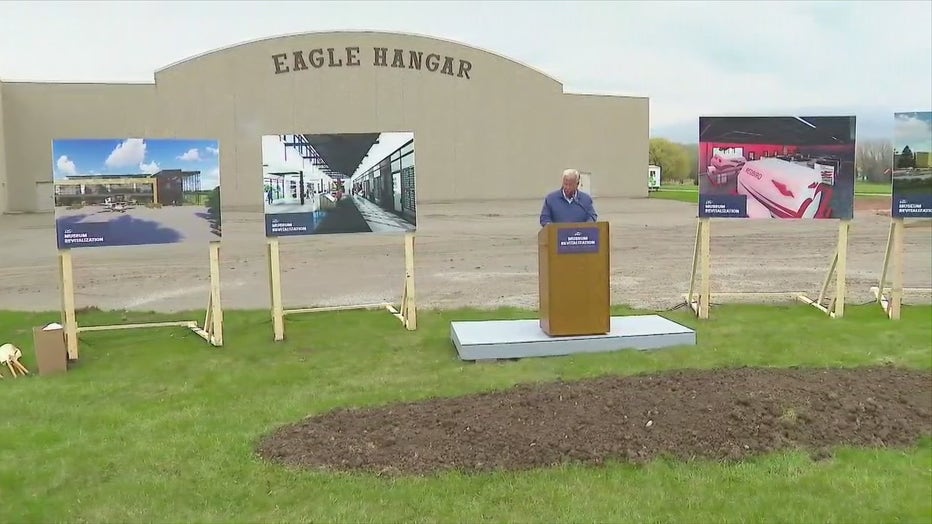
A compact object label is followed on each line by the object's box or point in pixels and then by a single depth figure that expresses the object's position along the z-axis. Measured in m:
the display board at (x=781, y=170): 10.09
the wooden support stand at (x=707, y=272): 10.05
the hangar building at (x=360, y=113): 33.41
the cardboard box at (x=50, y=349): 7.63
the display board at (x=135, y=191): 8.43
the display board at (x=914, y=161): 10.23
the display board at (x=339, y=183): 9.23
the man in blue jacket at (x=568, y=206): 8.15
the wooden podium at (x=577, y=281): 7.84
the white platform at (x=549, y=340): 7.69
